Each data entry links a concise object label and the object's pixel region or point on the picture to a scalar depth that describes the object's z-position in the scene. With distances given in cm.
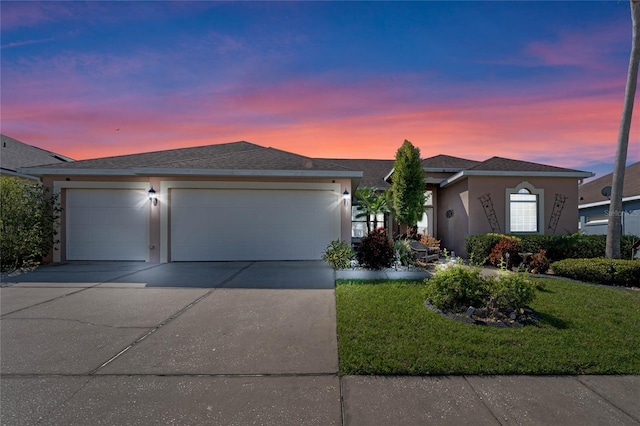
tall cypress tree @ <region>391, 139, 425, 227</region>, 1279
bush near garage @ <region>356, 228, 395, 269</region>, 887
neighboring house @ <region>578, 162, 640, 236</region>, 1434
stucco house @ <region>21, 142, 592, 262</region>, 1070
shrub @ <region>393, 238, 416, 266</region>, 966
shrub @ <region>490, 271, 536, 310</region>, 478
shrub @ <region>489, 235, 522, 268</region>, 916
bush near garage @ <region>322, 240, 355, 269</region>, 943
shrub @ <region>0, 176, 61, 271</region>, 941
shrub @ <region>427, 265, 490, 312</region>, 506
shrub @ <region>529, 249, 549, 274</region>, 866
